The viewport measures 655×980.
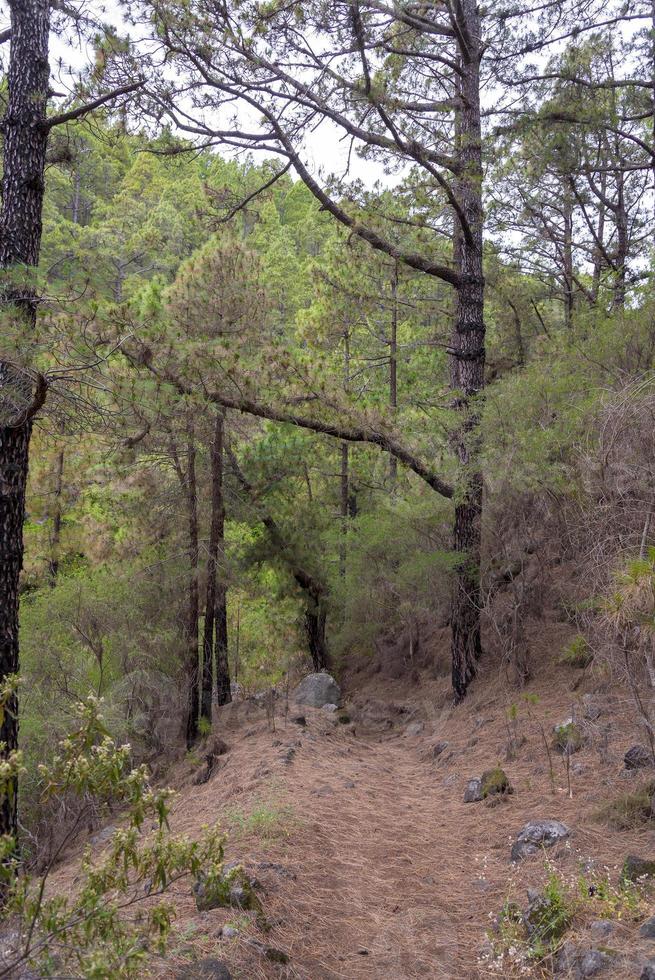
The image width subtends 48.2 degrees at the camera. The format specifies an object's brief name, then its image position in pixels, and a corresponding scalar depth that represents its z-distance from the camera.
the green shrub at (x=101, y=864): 2.43
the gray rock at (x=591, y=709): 6.70
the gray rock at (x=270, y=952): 3.78
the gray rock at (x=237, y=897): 4.04
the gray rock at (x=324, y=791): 6.49
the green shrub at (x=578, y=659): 7.52
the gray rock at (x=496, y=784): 6.14
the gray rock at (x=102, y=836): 7.06
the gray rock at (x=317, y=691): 11.52
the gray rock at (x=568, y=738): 6.13
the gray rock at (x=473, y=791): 6.31
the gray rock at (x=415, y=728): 9.48
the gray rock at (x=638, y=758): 5.33
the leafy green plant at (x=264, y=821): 5.19
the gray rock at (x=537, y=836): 4.80
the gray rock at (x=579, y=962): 3.29
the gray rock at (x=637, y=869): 3.97
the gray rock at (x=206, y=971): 3.40
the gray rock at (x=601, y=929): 3.51
